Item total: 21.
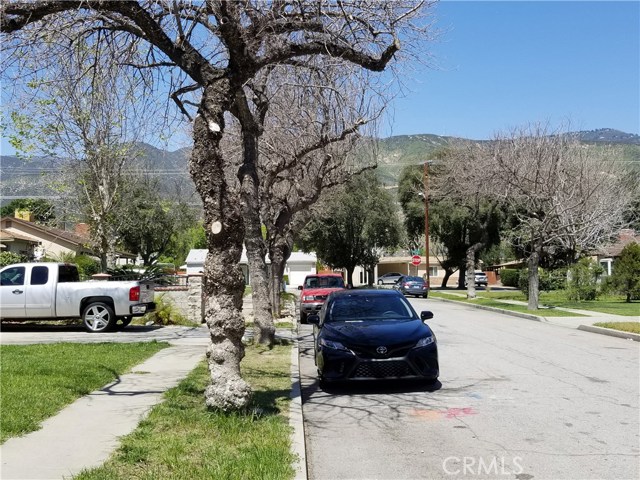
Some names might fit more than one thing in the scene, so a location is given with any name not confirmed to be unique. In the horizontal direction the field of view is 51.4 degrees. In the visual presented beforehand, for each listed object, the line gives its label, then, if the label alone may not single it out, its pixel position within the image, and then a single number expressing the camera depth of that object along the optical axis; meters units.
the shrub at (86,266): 31.96
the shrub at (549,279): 38.78
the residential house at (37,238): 39.09
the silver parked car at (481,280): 67.25
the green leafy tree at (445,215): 44.56
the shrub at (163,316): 20.66
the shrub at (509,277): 65.44
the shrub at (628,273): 31.00
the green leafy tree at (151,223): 50.16
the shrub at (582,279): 33.00
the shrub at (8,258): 26.27
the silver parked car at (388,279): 69.31
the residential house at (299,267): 79.56
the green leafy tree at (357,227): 47.97
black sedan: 9.62
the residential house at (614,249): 53.81
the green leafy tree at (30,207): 65.74
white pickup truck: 17.62
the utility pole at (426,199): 47.03
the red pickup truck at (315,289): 24.55
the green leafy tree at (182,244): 65.94
